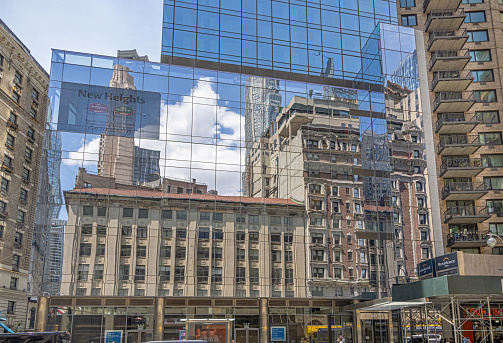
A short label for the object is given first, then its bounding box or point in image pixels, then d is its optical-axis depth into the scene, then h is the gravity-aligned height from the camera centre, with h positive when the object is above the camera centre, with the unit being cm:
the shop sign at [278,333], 4253 -257
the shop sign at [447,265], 3526 +274
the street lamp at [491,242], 2968 +355
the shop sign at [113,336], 3925 -260
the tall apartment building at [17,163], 5244 +1559
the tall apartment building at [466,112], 4978 +2001
